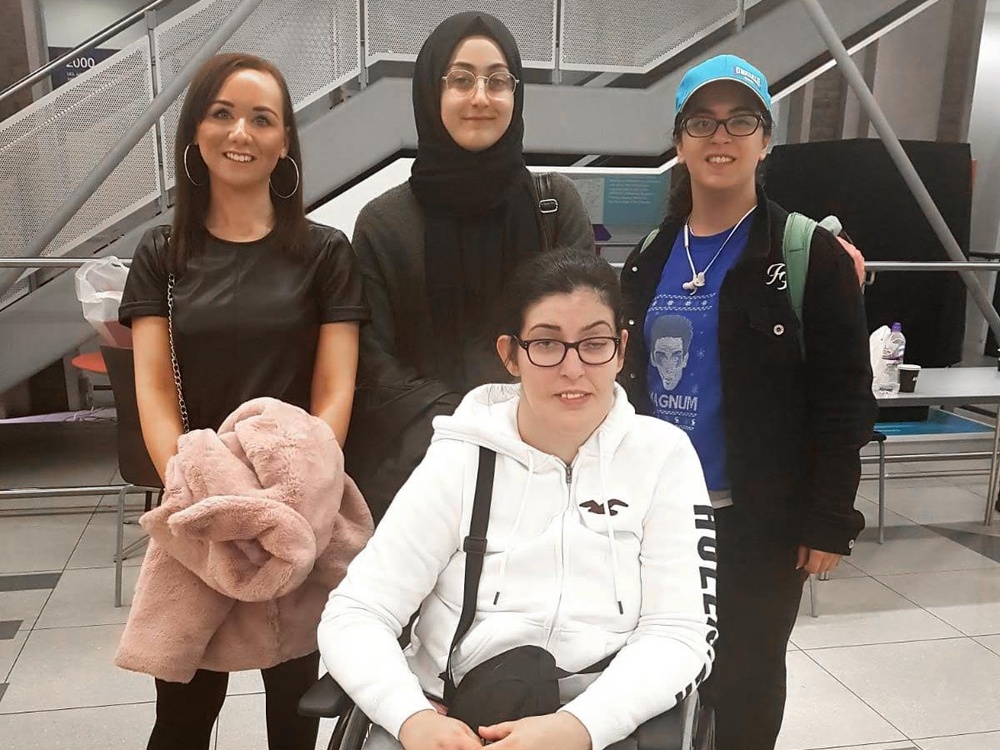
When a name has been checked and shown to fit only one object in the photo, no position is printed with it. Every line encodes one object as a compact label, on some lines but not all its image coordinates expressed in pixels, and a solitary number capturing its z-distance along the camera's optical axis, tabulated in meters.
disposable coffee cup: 3.37
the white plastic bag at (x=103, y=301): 2.25
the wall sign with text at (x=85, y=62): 5.14
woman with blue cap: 1.35
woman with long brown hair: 1.39
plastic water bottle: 3.34
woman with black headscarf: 1.41
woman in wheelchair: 1.19
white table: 3.25
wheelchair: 1.08
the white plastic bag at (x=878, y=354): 3.34
